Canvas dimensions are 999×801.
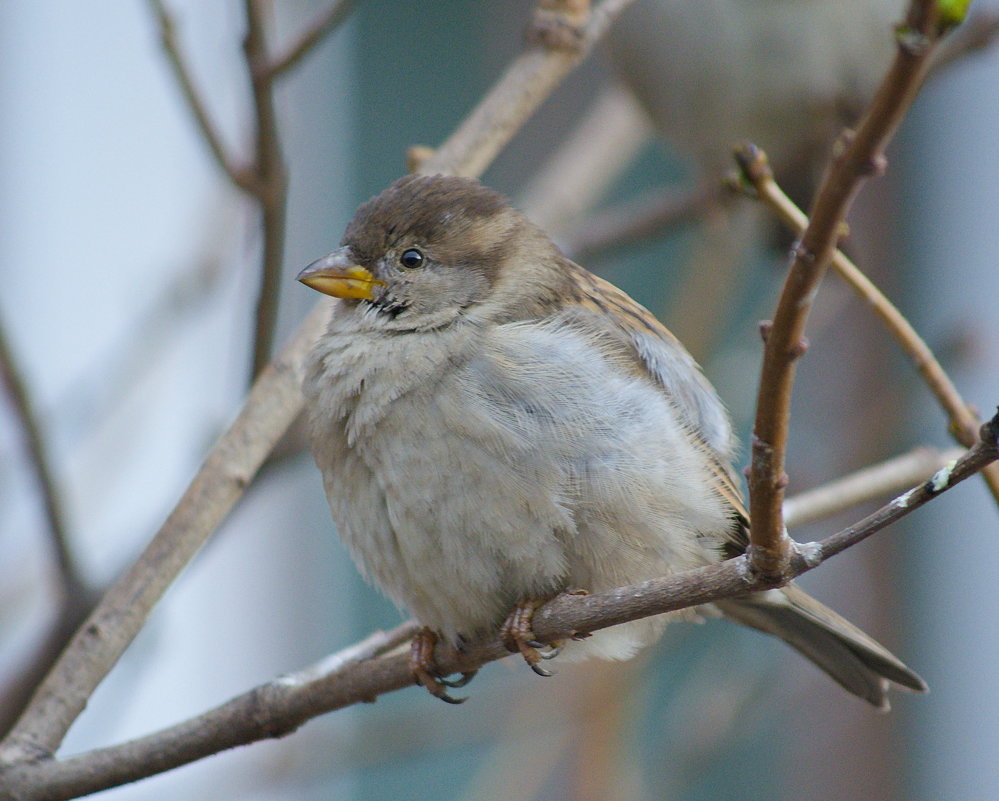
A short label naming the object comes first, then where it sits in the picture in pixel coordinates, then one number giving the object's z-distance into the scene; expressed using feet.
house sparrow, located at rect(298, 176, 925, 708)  14.11
